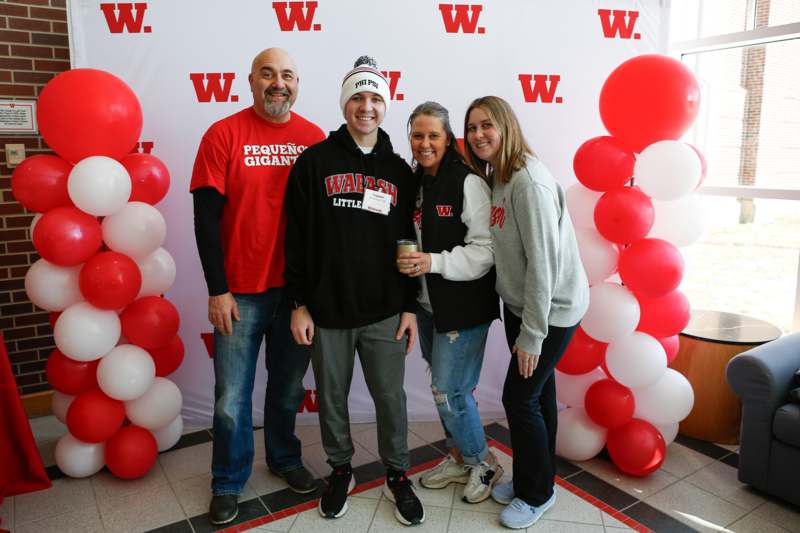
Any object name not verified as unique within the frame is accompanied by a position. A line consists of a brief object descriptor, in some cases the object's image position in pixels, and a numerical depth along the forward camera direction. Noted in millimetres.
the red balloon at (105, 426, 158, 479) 2379
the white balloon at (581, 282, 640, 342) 2352
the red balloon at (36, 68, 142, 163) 2154
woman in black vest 1987
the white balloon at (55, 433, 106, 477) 2416
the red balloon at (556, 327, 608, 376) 2494
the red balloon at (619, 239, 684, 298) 2299
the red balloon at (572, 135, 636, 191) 2352
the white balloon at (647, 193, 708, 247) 2406
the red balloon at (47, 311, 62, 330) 2432
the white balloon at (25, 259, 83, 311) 2252
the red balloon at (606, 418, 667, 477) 2428
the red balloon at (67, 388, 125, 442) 2332
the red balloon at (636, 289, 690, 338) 2428
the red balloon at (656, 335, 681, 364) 2549
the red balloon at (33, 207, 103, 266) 2152
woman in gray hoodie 1854
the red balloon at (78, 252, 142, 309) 2195
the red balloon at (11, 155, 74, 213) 2191
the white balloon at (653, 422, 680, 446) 2594
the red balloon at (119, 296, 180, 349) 2357
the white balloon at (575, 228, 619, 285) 2406
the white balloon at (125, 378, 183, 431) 2426
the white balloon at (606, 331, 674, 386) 2375
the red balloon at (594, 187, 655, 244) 2289
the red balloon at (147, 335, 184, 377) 2563
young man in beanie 1965
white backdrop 2719
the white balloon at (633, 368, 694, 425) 2458
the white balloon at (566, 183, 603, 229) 2482
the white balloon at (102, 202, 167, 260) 2270
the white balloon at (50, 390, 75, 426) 2465
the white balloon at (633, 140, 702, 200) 2238
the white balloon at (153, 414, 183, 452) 2621
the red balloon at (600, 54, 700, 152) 2267
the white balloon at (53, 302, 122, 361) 2242
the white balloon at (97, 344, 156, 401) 2303
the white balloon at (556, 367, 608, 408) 2602
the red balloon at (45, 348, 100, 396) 2342
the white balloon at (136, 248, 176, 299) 2406
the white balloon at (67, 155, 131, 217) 2148
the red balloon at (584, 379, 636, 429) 2467
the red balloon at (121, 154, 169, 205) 2354
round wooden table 2775
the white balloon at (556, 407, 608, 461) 2557
